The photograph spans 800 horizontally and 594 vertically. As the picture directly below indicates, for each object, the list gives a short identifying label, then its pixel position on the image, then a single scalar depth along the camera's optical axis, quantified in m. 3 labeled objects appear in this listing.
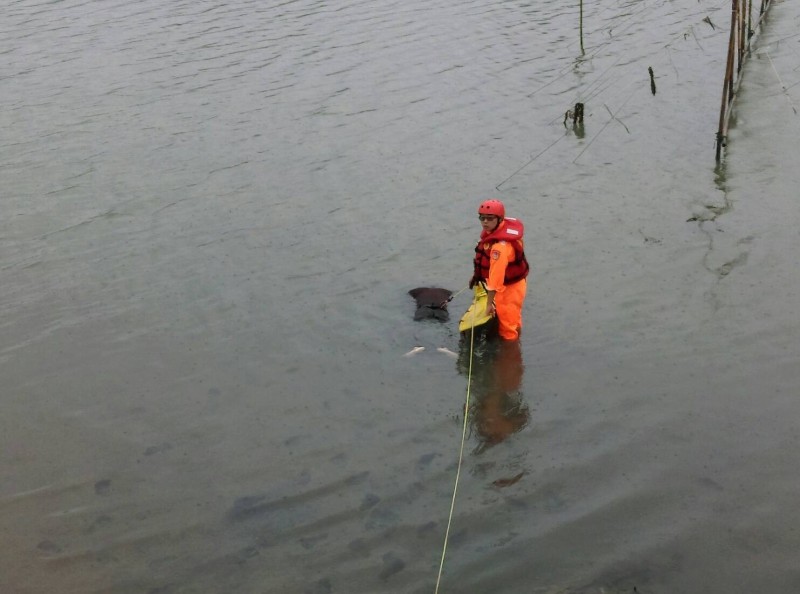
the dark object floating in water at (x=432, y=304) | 10.16
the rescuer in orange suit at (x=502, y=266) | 8.78
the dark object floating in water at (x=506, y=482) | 7.60
